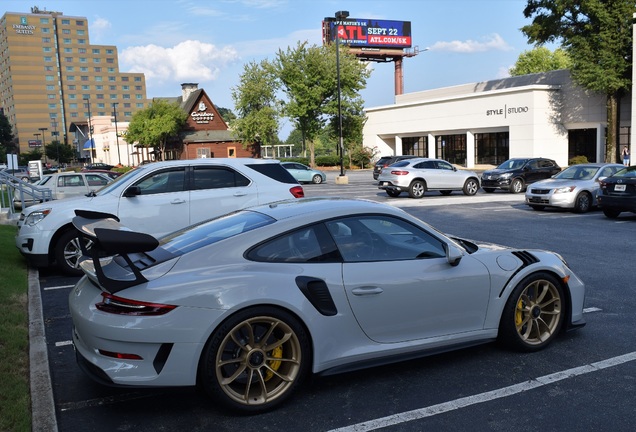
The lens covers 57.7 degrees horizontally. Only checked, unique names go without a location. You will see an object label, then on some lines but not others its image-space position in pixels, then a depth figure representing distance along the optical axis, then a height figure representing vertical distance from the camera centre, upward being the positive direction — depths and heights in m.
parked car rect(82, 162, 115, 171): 55.09 +0.30
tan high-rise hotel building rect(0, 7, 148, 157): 147.75 +25.67
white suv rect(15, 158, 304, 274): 8.70 -0.53
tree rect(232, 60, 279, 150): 62.09 +6.42
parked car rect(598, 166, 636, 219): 14.39 -1.02
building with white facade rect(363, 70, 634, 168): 46.16 +2.99
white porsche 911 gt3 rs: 3.79 -0.98
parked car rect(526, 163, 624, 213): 16.62 -1.01
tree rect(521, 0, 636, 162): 39.72 +7.90
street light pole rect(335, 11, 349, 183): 33.48 +8.66
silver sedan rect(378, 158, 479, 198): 23.25 -0.79
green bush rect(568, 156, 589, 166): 43.55 -0.45
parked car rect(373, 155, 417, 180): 33.52 -0.10
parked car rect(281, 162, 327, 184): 34.81 -0.66
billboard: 75.00 +16.88
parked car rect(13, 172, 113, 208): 21.27 -0.48
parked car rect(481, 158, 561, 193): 24.95 -0.79
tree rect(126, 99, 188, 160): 64.44 +4.99
